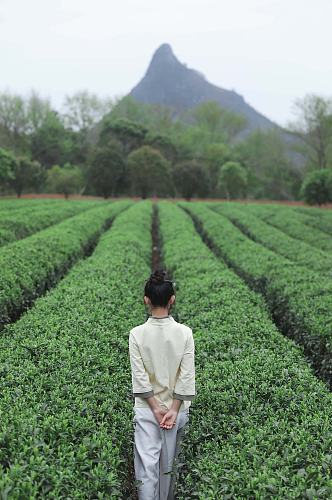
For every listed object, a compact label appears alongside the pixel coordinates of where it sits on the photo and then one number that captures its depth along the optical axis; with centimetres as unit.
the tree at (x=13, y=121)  6066
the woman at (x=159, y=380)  327
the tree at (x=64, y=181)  4228
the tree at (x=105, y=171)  4725
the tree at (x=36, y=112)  6368
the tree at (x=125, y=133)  5834
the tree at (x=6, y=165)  3750
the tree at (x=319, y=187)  3453
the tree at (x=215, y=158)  5925
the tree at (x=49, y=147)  5969
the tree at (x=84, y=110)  6994
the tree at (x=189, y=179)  4831
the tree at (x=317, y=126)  4984
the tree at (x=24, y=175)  4269
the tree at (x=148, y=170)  4656
